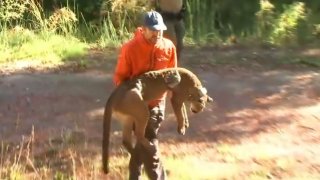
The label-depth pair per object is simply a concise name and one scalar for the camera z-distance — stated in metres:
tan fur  9.41
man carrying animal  9.55
